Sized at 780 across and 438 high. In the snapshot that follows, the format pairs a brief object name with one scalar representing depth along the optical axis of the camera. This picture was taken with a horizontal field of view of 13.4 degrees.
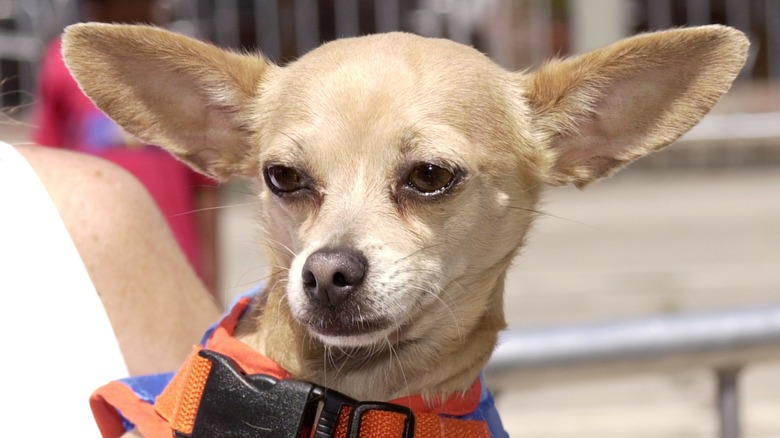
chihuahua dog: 1.00
